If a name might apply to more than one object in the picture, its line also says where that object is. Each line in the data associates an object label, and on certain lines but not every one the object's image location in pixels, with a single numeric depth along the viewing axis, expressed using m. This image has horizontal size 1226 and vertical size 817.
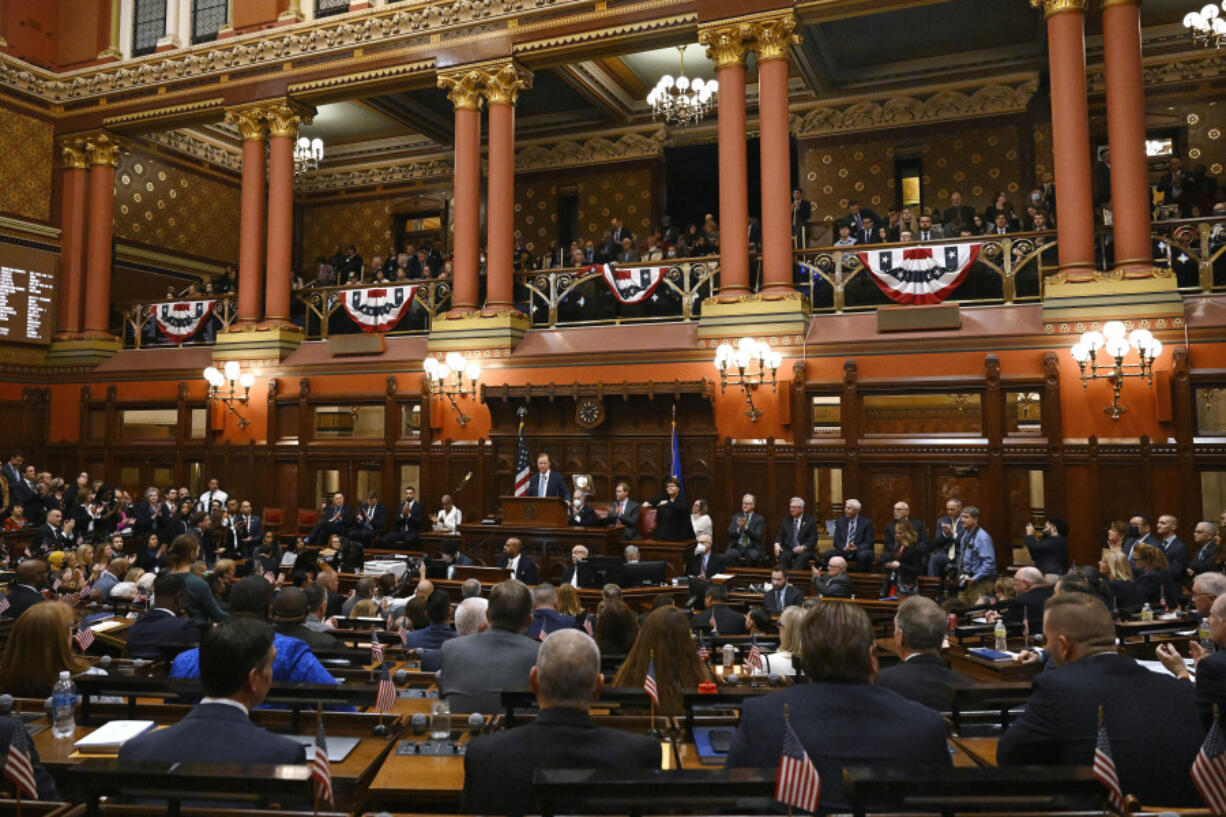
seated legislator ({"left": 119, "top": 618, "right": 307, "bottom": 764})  2.77
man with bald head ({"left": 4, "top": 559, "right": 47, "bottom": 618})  6.34
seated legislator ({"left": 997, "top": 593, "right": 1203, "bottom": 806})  2.86
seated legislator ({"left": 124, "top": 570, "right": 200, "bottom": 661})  5.49
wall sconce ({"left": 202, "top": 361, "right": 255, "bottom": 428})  16.31
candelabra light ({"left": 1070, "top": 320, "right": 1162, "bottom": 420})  10.88
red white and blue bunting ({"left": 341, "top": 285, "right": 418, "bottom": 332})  16.12
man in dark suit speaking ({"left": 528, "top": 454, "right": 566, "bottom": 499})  12.83
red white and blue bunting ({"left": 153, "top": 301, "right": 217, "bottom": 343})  17.89
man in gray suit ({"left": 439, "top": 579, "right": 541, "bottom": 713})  4.25
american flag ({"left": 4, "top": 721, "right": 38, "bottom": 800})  2.77
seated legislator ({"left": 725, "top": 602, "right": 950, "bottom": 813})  2.66
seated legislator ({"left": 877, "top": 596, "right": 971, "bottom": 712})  3.77
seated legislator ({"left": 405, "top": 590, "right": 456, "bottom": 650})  5.93
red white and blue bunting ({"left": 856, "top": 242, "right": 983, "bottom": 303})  12.70
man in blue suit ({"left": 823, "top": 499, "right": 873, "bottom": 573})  10.93
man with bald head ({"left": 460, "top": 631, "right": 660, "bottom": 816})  2.71
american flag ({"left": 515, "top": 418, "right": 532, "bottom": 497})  12.92
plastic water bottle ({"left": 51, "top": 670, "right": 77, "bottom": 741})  3.78
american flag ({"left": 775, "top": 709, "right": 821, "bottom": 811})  2.38
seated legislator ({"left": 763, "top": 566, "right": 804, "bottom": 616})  8.09
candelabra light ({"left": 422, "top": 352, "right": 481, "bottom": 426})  14.48
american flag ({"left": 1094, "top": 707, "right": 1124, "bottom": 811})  2.36
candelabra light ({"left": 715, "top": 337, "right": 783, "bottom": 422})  12.64
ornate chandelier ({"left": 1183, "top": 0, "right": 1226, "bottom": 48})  11.91
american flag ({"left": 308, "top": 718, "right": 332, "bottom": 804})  2.54
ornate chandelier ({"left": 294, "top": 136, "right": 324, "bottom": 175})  18.31
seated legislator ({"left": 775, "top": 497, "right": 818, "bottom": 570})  11.18
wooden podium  12.10
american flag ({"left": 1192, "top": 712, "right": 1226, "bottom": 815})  2.53
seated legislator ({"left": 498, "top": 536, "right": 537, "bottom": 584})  10.36
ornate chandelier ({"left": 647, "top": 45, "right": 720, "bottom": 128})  14.93
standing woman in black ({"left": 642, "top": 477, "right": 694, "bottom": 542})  12.09
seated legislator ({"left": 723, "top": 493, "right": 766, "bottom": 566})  11.65
